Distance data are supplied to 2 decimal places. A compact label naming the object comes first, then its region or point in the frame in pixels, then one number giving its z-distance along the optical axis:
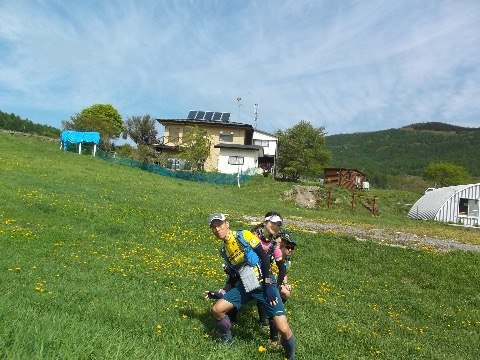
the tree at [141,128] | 75.38
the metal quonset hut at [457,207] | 34.97
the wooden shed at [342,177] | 57.13
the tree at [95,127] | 52.69
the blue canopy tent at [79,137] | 44.00
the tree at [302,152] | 57.53
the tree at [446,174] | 77.94
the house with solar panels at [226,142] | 50.91
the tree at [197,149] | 46.59
